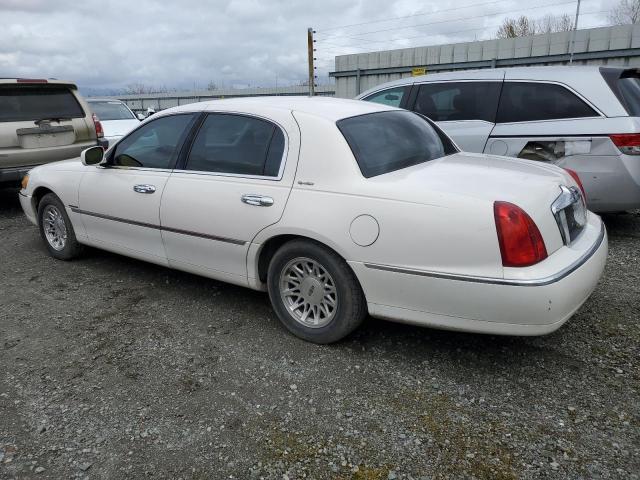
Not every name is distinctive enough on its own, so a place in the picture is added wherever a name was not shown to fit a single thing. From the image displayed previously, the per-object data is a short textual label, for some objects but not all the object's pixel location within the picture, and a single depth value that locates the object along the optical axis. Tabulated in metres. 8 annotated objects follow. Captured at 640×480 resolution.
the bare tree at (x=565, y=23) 29.80
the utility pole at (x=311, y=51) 15.70
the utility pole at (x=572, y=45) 12.47
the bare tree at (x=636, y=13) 28.09
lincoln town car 2.63
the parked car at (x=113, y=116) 9.58
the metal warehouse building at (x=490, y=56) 12.09
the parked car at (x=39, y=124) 6.79
